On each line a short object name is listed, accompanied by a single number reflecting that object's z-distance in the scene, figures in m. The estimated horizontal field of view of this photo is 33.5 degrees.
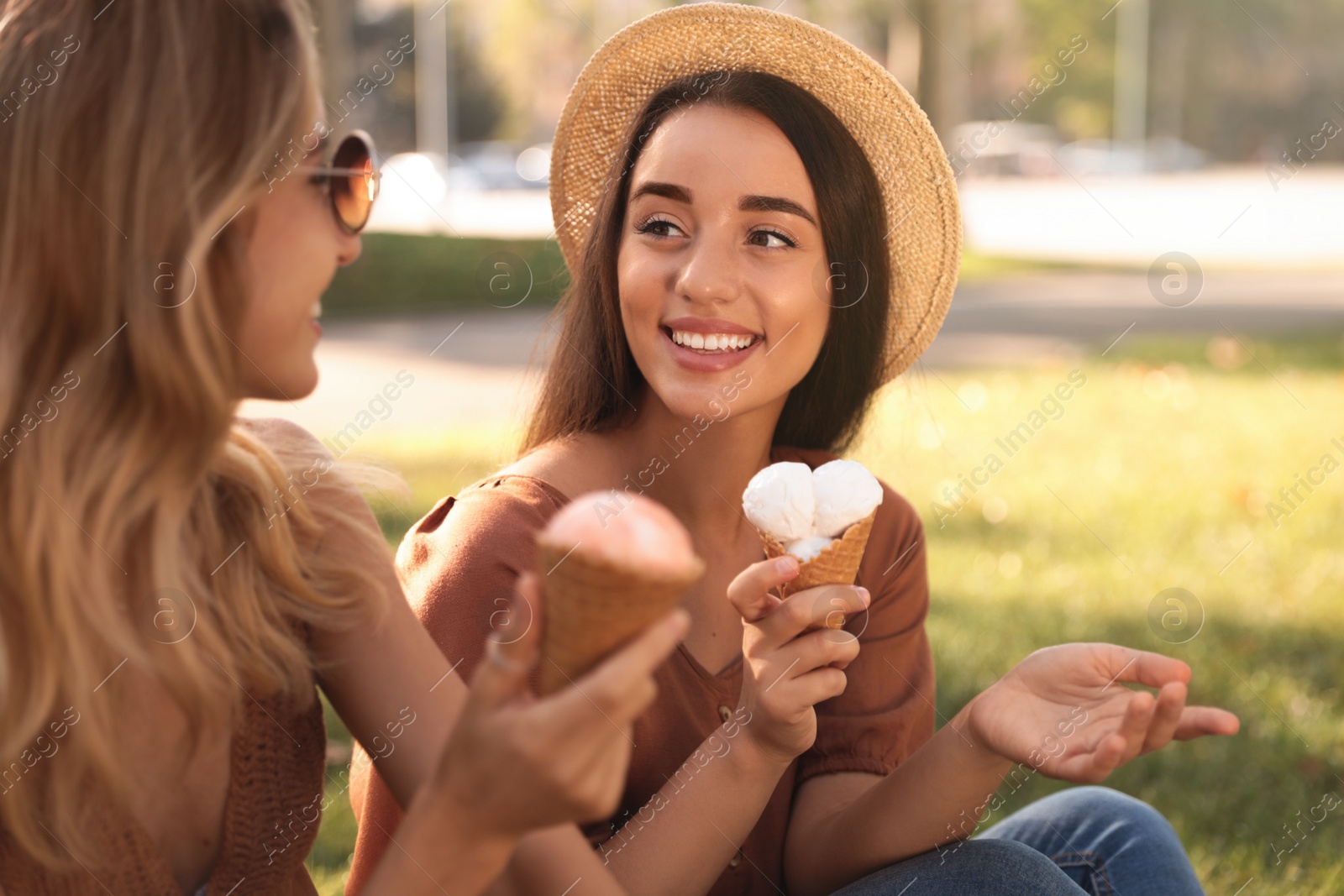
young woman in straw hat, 1.10
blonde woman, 0.90
